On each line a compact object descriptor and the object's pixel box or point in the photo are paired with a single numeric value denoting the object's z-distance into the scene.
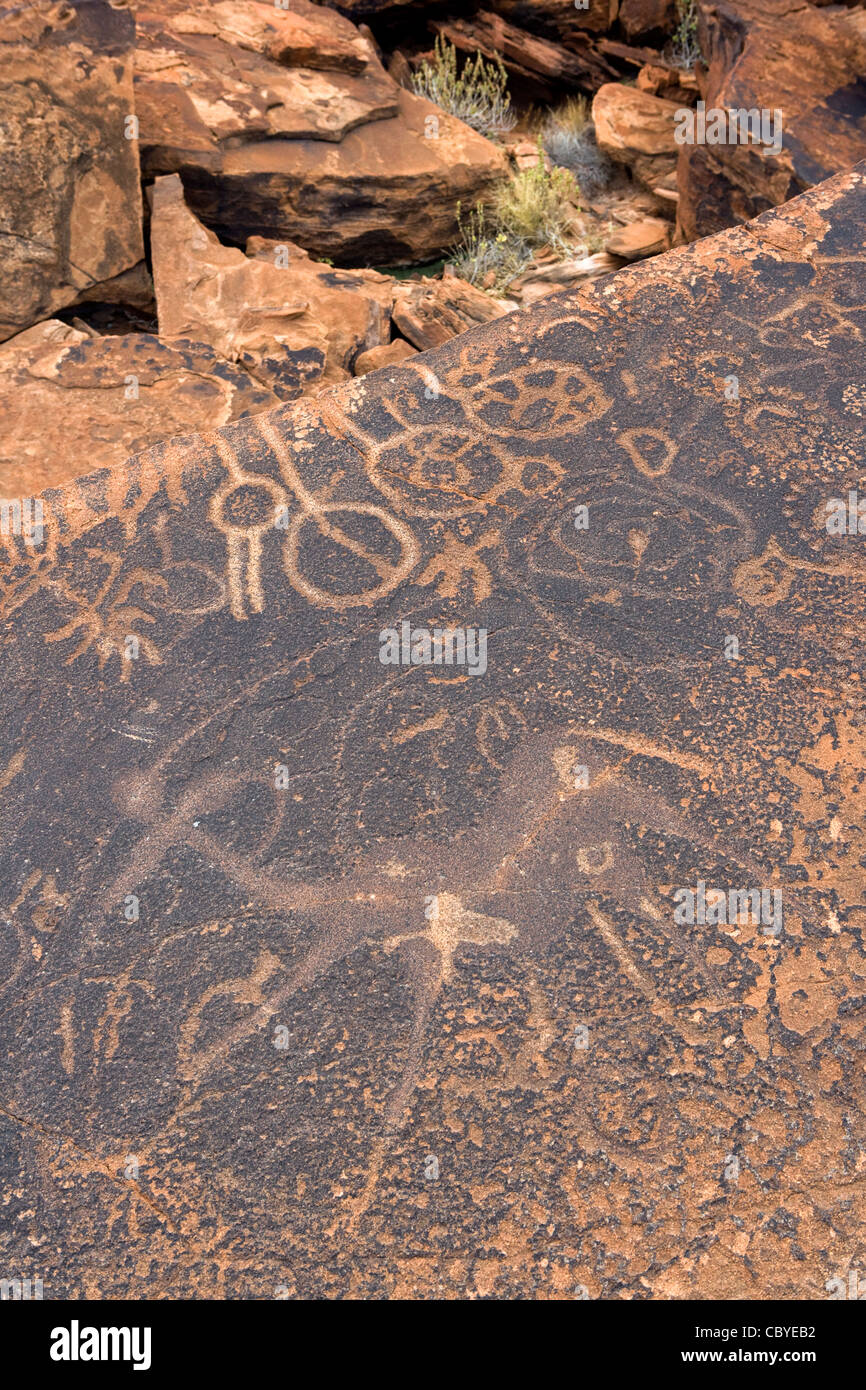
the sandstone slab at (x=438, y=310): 3.67
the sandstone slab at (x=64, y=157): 3.24
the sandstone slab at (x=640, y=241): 4.27
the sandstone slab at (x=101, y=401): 2.97
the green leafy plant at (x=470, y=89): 5.13
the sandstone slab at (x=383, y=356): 3.46
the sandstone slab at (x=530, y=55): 5.14
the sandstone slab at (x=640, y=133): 4.63
